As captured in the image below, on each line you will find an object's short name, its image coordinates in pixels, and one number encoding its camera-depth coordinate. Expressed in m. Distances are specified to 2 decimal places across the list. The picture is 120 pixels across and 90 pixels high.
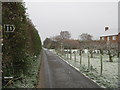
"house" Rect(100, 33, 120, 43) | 43.23
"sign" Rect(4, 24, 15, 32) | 5.22
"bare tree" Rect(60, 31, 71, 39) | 72.94
